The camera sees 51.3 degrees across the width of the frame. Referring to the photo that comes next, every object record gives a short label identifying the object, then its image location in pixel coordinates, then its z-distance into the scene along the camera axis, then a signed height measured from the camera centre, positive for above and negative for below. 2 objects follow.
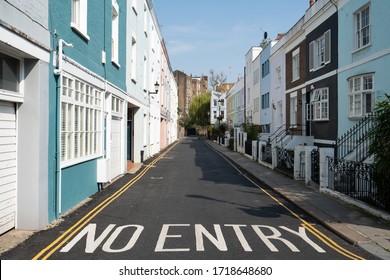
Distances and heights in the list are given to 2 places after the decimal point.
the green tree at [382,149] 8.79 -0.22
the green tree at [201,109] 94.88 +7.08
